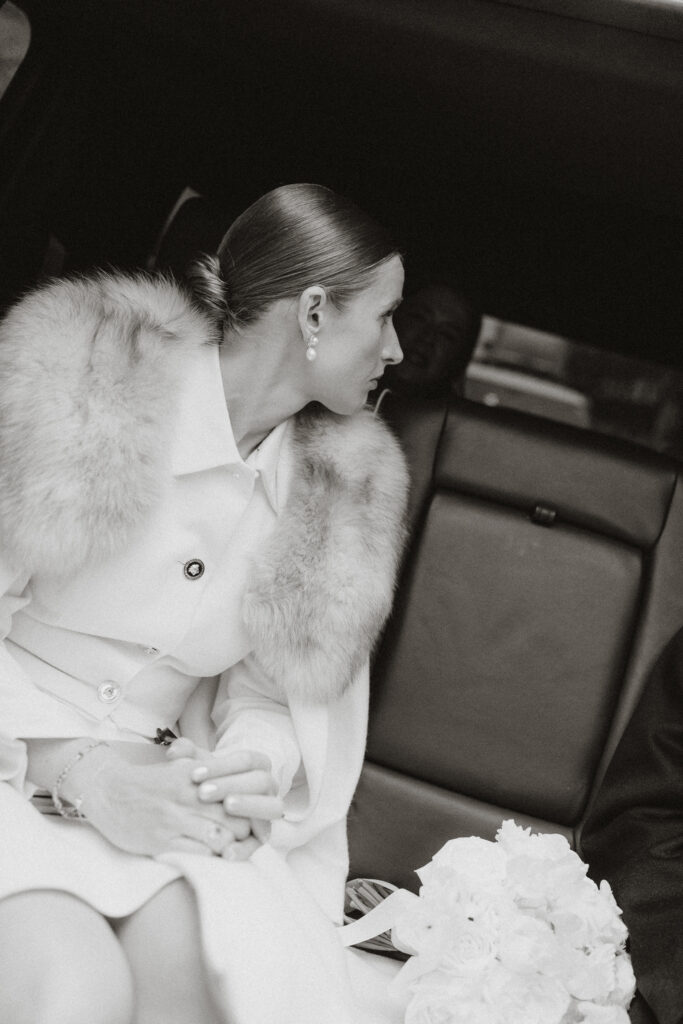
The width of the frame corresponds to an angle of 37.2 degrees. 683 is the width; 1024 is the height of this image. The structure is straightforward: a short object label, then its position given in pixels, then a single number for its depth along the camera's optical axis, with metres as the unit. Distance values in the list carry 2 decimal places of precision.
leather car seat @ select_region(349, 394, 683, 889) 1.78
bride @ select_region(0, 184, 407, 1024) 1.19
